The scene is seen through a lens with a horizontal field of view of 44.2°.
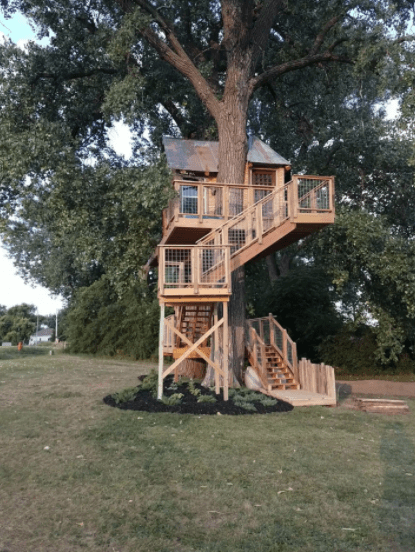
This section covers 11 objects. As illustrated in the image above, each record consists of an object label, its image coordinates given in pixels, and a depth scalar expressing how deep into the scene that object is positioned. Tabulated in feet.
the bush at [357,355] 68.90
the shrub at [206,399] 38.17
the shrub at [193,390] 41.70
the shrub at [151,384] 42.77
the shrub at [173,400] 37.04
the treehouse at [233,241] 40.27
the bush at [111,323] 86.12
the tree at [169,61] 49.85
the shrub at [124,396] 38.50
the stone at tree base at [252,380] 46.87
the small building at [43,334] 397.25
